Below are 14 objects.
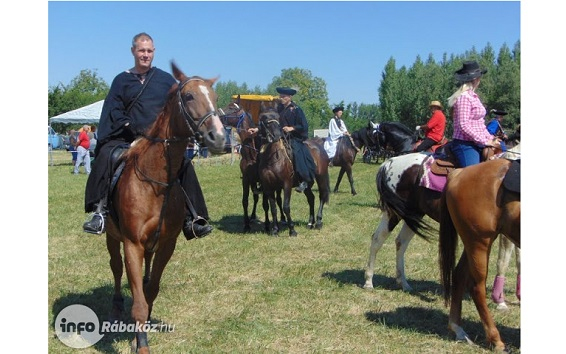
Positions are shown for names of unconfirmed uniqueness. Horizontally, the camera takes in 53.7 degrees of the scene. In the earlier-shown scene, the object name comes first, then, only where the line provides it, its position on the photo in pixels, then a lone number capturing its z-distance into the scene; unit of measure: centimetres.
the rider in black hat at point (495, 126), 977
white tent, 3278
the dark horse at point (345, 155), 1825
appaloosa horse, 692
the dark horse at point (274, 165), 1099
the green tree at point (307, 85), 9762
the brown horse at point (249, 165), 1188
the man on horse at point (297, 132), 1149
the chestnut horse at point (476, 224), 503
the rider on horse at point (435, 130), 979
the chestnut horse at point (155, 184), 468
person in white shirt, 1905
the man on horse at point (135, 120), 540
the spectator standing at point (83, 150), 2591
